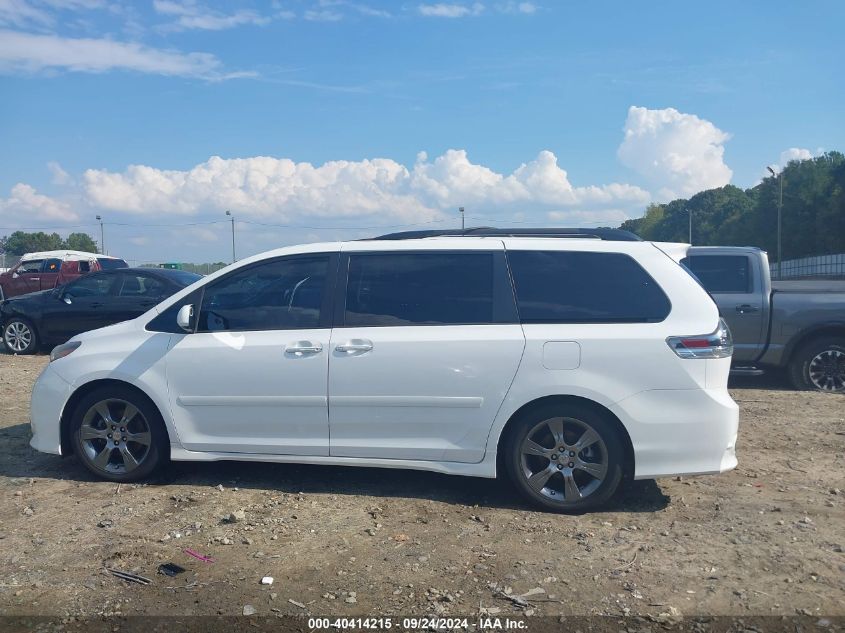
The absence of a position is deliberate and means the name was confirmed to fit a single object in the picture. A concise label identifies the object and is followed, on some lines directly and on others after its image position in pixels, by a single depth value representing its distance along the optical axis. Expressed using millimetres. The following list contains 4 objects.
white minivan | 5137
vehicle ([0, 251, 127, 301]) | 21891
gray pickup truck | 9742
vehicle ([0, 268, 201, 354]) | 13133
